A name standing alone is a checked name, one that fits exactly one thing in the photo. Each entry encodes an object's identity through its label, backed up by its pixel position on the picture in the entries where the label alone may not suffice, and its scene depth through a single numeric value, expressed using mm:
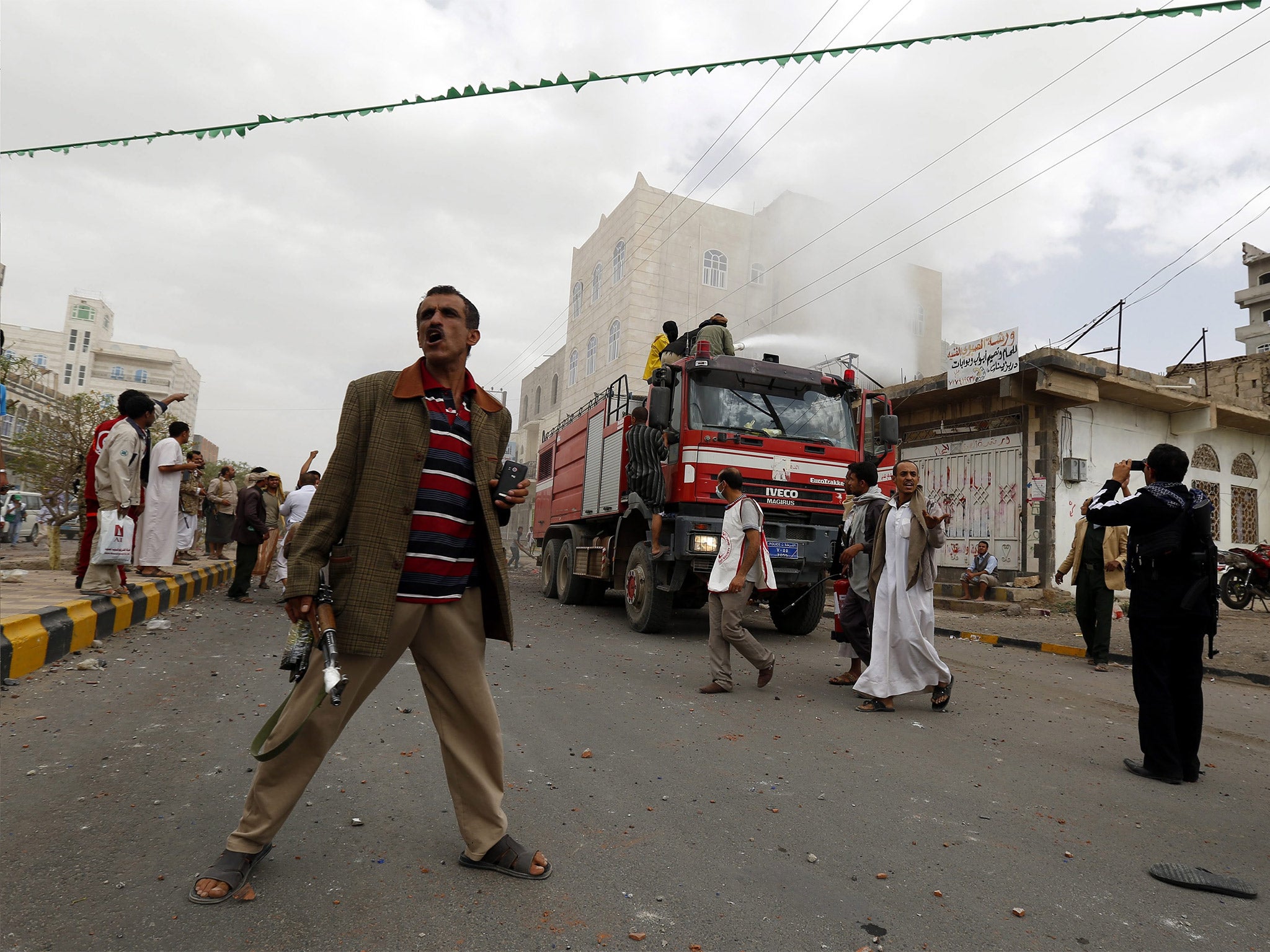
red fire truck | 8453
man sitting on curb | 14695
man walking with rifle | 2480
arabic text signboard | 14242
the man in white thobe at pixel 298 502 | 9664
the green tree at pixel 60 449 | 13430
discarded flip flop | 2807
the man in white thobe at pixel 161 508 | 8016
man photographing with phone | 4281
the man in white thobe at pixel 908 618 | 5699
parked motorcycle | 12820
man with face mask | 6027
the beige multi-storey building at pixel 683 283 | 33781
